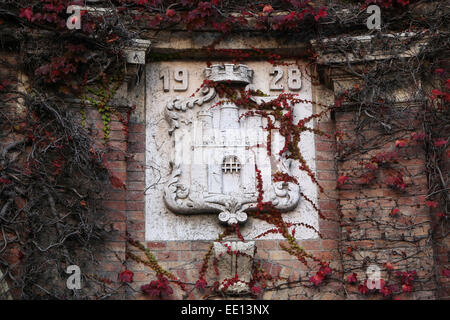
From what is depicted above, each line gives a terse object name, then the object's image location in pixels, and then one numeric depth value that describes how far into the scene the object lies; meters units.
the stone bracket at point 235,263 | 7.70
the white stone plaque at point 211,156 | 7.91
